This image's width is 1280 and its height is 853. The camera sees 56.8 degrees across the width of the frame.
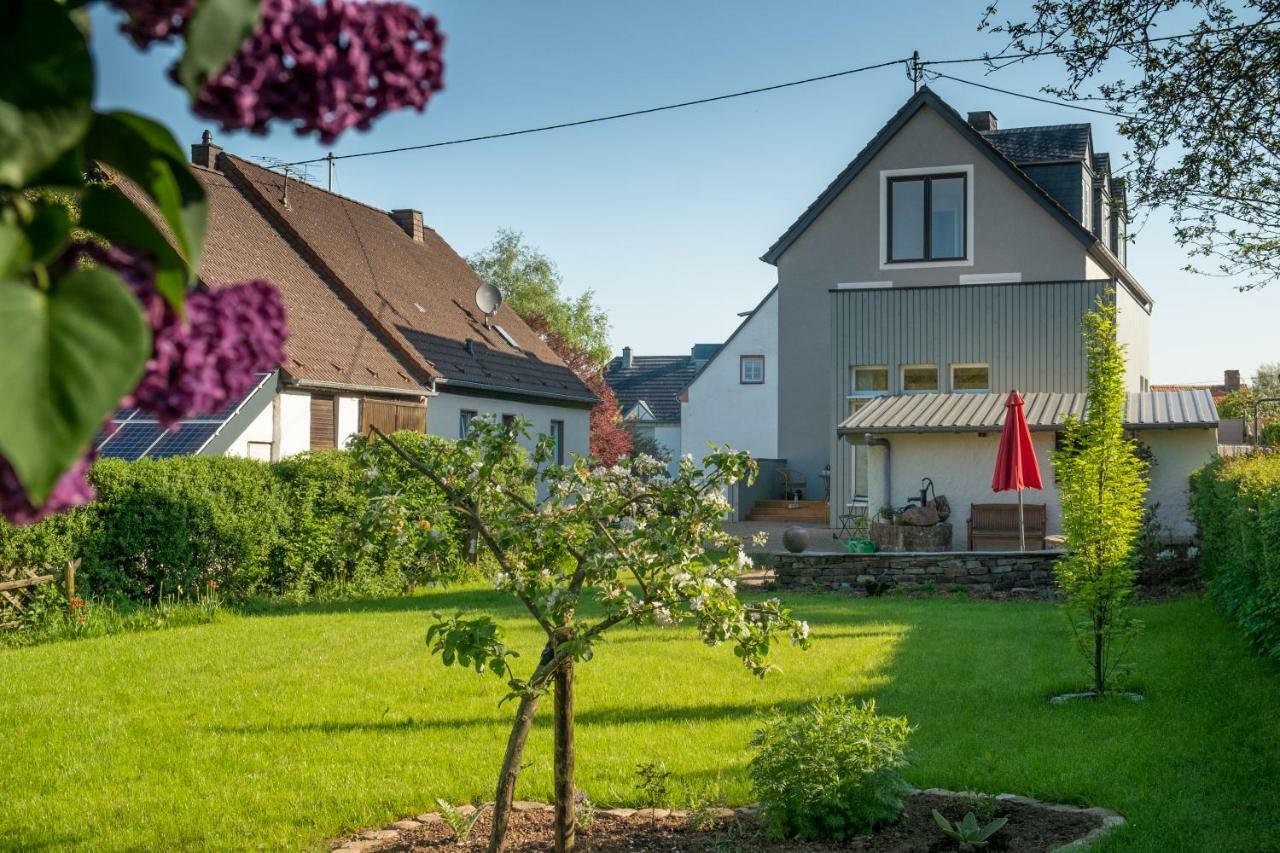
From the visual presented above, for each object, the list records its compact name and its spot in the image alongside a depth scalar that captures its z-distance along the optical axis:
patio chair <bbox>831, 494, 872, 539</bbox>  20.17
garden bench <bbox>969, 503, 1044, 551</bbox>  18.25
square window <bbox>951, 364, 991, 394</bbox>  22.81
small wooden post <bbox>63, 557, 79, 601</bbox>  12.88
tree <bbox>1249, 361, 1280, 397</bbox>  37.85
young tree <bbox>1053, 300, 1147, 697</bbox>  9.20
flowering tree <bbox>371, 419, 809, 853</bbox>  4.93
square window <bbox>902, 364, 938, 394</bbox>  23.11
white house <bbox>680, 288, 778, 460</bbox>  39.62
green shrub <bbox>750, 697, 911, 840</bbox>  5.62
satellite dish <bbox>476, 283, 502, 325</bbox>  31.89
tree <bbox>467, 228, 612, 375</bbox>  48.06
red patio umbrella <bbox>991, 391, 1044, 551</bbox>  16.11
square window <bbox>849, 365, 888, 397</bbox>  23.34
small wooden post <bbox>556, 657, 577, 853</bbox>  5.27
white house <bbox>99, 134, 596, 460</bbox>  21.38
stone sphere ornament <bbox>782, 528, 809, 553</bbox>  17.41
